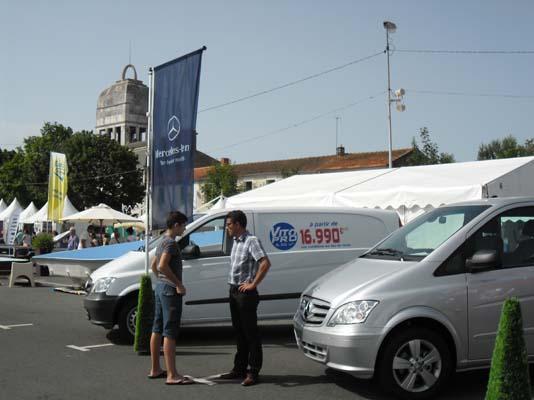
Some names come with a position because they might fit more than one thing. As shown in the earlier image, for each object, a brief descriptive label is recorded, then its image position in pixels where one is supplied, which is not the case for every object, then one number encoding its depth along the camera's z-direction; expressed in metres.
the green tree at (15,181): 61.84
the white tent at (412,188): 13.89
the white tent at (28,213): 36.71
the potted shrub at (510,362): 4.38
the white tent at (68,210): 32.22
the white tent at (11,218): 32.48
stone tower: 92.62
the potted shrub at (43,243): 22.69
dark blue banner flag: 9.50
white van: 8.80
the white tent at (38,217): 34.10
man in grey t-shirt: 6.46
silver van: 5.61
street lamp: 29.06
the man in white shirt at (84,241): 21.10
